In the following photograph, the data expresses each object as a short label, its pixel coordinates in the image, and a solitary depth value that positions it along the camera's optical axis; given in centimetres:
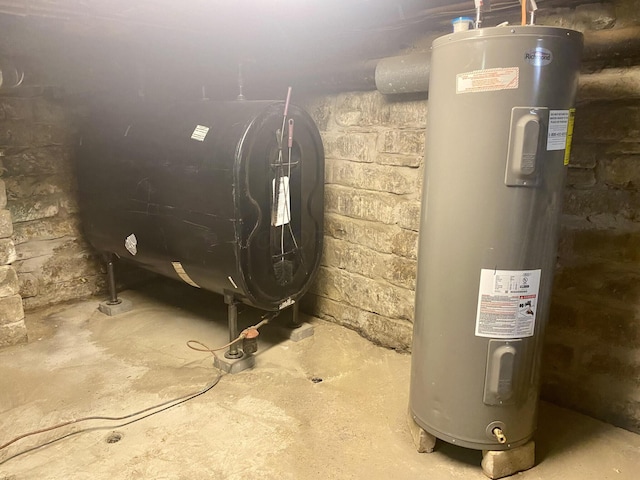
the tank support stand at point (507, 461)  163
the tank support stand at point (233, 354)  233
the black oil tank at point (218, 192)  214
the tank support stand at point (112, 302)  295
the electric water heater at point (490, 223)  139
